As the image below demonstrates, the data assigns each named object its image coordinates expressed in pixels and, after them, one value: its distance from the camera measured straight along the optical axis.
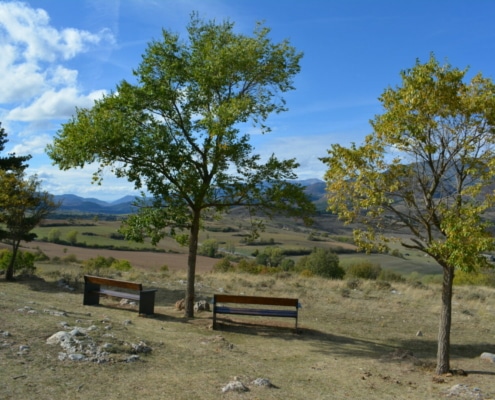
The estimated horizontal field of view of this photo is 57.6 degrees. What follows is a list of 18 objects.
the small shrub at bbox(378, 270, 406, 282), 38.72
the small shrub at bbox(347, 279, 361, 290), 25.22
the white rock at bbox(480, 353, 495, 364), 11.48
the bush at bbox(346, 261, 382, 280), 42.00
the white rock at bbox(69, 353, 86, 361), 8.15
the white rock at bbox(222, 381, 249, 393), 7.45
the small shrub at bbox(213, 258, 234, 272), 36.22
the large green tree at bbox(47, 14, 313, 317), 13.33
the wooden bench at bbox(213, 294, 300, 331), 13.59
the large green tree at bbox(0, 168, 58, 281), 20.92
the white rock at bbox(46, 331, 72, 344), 8.91
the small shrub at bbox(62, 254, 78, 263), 43.90
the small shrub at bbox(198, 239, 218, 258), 67.36
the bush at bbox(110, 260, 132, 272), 35.22
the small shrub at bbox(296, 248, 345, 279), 40.97
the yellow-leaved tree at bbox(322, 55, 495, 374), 9.63
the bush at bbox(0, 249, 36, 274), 22.97
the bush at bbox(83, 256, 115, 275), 25.08
